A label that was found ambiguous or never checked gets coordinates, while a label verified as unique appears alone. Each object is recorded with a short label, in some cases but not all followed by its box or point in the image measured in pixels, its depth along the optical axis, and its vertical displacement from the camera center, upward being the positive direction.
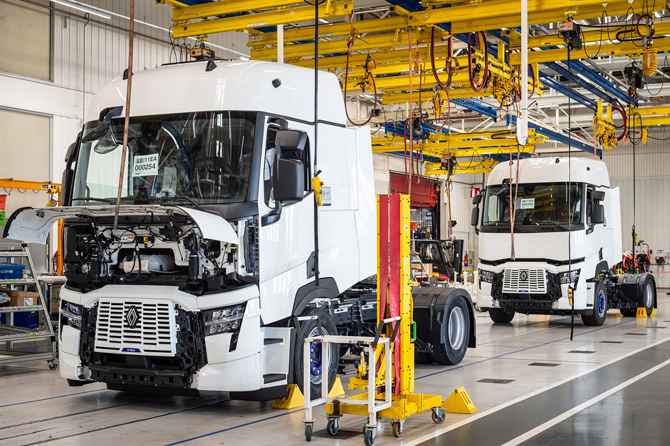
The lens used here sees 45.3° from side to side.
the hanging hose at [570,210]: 13.00 +0.41
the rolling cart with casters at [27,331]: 9.37 -1.19
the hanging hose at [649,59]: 12.00 +2.65
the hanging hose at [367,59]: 10.79 +2.63
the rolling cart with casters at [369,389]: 5.59 -1.14
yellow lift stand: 6.13 -0.56
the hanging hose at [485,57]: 11.54 +2.60
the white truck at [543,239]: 14.12 -0.09
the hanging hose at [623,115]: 18.34 +2.72
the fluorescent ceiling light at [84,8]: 13.96 +4.01
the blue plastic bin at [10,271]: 11.48 -0.52
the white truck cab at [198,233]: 6.41 +0.01
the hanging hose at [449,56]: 10.71 +2.40
